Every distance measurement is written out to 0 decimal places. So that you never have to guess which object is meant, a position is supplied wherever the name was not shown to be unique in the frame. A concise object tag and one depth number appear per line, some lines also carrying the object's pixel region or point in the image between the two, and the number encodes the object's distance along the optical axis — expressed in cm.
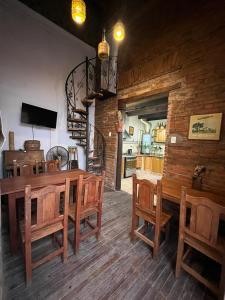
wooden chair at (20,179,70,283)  129
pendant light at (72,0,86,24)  192
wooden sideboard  304
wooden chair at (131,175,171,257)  163
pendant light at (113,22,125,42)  226
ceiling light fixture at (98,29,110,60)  232
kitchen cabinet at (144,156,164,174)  629
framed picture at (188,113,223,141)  210
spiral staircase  381
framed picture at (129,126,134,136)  684
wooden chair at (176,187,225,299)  121
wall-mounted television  336
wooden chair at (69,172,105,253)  167
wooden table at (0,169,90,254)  163
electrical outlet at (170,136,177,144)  261
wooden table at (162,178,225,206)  179
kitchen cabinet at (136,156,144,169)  688
